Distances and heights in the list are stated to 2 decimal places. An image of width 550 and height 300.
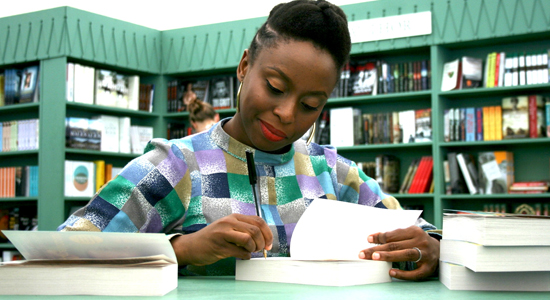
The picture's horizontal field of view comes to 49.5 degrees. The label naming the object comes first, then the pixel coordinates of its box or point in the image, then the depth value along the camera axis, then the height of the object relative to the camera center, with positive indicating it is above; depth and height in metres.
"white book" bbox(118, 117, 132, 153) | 5.09 +0.28
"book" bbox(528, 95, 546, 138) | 4.07 +0.34
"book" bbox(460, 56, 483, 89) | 4.25 +0.68
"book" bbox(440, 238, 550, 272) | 0.74 -0.11
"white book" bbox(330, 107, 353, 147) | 4.67 +0.32
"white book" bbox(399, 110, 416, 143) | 4.45 +0.32
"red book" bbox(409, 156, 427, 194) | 4.41 -0.06
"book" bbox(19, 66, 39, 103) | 4.86 +0.68
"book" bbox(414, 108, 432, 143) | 4.38 +0.31
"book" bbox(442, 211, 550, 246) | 0.73 -0.08
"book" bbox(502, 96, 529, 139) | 4.09 +0.34
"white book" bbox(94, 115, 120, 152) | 4.95 +0.29
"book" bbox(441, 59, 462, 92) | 4.28 +0.65
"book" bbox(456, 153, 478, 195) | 4.23 -0.02
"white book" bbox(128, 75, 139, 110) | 5.17 +0.65
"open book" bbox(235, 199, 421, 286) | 0.82 -0.13
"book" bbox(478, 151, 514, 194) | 4.17 -0.04
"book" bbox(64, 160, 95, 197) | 4.66 -0.09
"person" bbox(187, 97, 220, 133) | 4.11 +0.36
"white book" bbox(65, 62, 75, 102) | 4.66 +0.67
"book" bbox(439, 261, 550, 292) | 0.78 -0.15
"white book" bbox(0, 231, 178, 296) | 0.69 -0.12
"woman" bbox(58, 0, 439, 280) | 0.98 -0.01
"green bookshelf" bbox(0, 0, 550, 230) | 4.19 +0.88
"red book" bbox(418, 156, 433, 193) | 4.38 -0.07
